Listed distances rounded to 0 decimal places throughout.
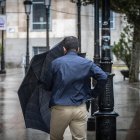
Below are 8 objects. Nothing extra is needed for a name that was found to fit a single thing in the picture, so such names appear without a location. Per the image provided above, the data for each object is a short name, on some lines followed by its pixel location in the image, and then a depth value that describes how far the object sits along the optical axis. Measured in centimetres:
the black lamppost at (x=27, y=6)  3054
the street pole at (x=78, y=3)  2369
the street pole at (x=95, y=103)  1055
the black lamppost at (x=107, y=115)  780
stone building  5022
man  653
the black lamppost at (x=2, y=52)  3476
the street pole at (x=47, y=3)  2942
